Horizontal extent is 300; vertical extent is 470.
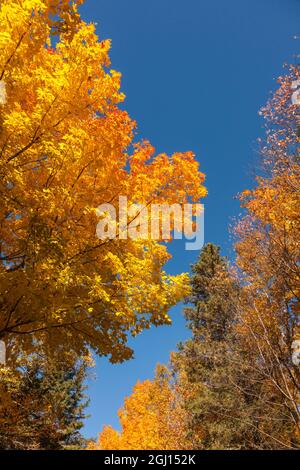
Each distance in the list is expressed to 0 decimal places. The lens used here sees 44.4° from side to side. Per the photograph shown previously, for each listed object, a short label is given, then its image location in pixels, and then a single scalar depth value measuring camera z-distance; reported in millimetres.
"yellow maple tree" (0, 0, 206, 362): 4879
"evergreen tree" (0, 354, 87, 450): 11475
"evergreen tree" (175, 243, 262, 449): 10359
